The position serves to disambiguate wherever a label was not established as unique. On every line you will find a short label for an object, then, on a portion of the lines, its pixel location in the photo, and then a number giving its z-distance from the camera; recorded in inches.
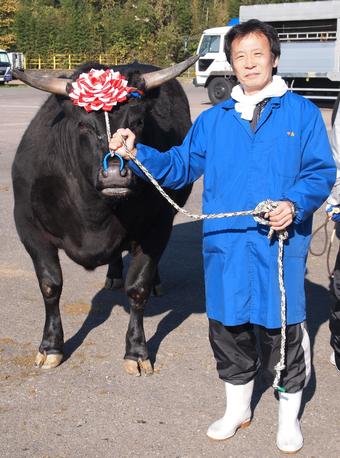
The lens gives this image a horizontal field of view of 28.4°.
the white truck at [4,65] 1584.6
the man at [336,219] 154.4
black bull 167.8
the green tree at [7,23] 2015.3
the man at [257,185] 124.0
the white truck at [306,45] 892.0
